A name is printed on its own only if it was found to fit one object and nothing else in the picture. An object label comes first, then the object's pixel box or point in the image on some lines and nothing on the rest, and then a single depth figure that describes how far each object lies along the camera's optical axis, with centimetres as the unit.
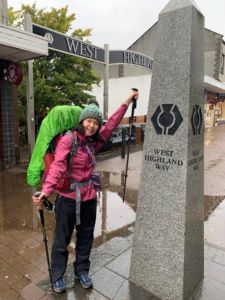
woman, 266
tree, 1188
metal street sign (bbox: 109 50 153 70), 1075
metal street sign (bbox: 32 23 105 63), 770
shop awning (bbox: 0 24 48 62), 646
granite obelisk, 260
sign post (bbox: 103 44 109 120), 1080
